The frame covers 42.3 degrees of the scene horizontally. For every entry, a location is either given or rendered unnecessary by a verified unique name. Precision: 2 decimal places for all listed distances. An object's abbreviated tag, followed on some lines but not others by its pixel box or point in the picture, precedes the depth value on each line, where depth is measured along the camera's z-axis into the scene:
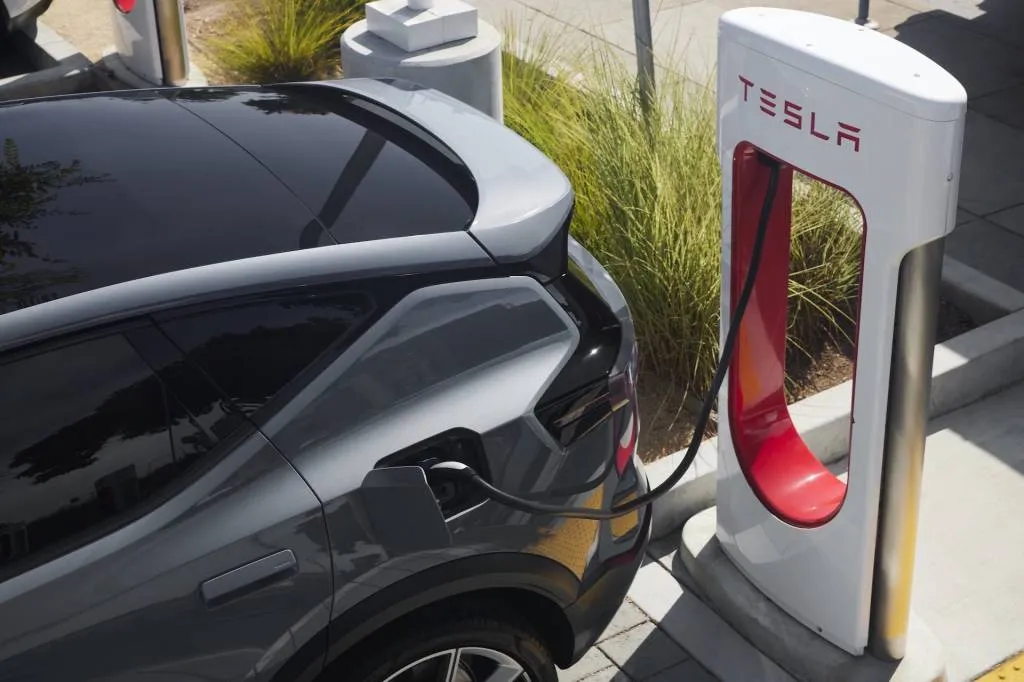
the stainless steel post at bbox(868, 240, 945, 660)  3.28
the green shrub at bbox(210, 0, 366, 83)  7.93
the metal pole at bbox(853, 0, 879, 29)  8.18
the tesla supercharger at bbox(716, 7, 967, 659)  3.09
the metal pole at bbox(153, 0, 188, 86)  7.84
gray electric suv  2.74
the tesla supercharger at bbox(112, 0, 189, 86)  7.86
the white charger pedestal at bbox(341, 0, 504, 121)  5.55
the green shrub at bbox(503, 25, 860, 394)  4.98
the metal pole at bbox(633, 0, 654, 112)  5.55
